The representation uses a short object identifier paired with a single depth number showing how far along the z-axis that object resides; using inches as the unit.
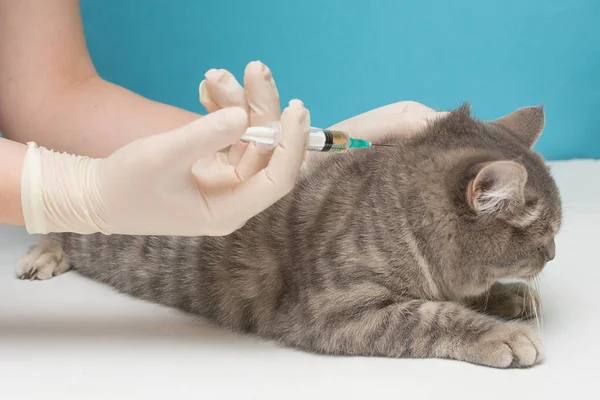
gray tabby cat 44.5
